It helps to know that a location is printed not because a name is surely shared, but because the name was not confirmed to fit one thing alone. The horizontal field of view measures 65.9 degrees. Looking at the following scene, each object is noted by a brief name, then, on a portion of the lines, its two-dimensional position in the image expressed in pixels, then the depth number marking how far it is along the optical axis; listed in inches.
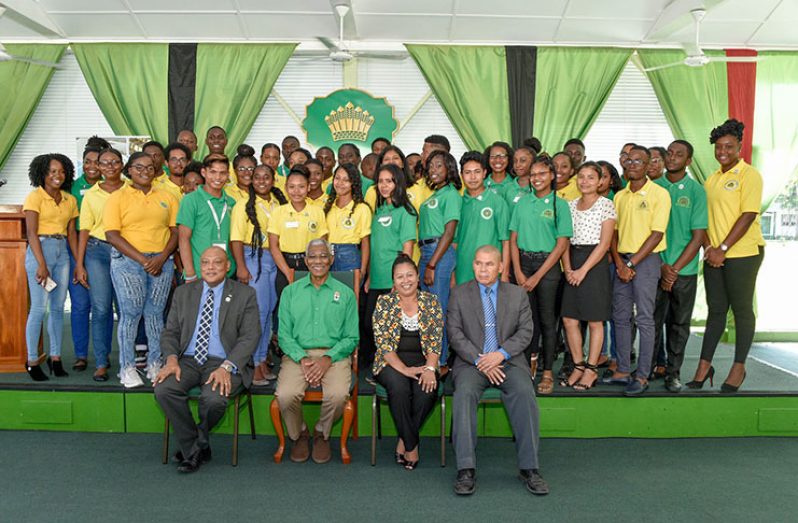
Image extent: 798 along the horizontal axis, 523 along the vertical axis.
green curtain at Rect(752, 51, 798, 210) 257.1
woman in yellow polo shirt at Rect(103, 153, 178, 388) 141.2
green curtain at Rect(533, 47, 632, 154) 255.3
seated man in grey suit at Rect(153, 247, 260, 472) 126.0
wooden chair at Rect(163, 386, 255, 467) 125.2
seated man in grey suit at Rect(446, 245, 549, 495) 119.7
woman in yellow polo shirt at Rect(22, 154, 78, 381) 149.8
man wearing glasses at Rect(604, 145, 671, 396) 142.3
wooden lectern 155.5
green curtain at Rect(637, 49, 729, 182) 256.8
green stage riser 143.9
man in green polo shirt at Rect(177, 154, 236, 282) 143.9
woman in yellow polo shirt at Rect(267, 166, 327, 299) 145.2
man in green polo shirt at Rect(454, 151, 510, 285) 148.3
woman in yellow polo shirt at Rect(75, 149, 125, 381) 148.1
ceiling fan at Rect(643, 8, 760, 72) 202.7
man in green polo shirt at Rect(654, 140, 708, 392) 147.1
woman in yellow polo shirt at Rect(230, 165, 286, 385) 147.2
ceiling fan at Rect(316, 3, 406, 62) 204.2
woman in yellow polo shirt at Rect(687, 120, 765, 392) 143.4
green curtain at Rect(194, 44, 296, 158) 254.7
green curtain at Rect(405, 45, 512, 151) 254.8
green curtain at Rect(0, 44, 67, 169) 258.4
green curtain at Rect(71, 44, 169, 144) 255.1
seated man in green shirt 127.2
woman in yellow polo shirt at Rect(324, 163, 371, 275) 149.5
